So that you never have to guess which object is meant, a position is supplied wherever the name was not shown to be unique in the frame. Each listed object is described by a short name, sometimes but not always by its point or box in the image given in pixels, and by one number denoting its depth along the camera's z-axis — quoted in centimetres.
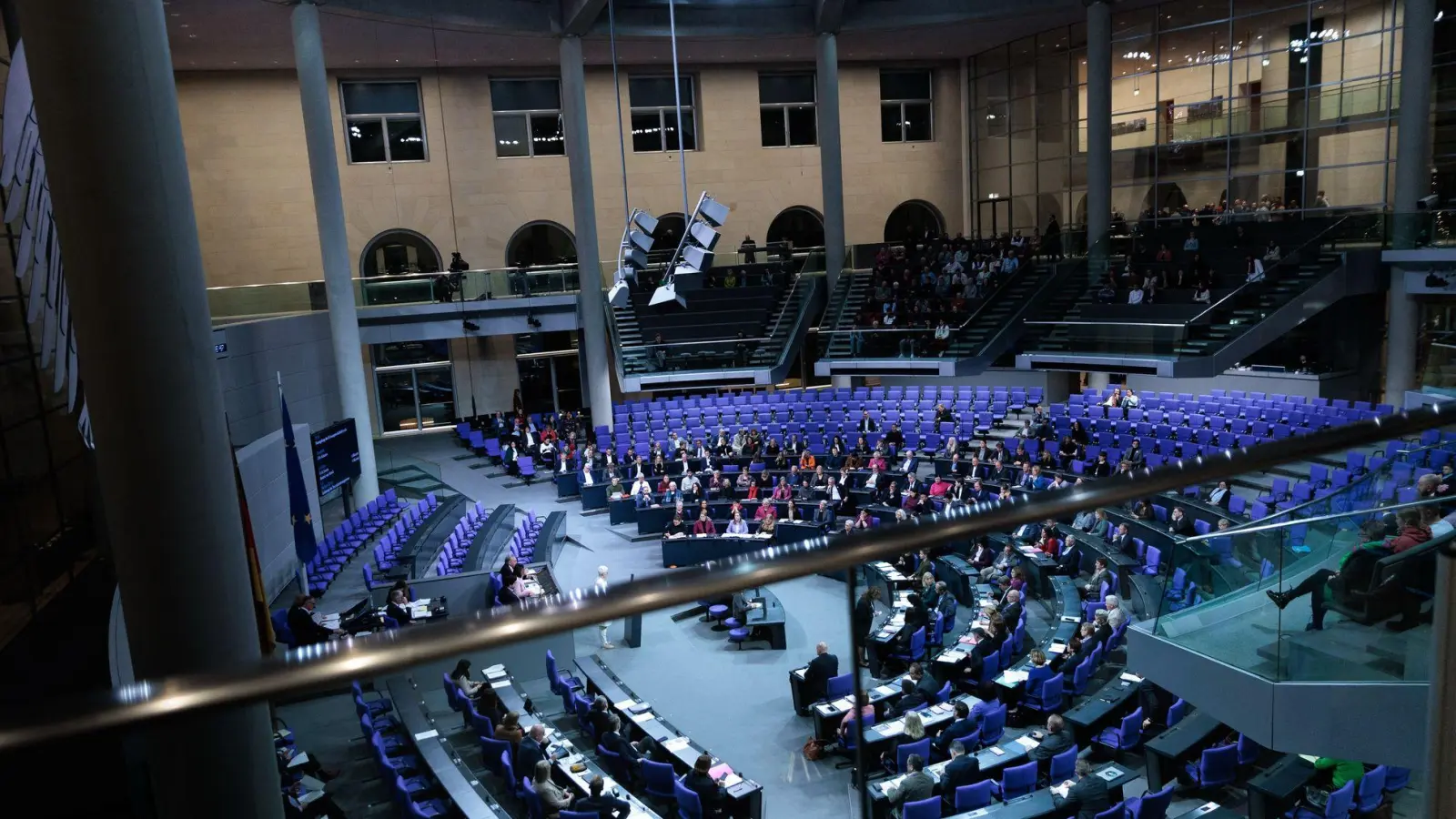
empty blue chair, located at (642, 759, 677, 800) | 624
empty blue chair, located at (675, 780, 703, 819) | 490
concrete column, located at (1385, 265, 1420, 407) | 1945
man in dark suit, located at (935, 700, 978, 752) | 815
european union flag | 1346
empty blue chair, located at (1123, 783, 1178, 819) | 614
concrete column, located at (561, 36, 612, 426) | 2255
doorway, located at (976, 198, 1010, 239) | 3058
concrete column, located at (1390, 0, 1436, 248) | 1878
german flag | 684
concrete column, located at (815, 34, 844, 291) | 2458
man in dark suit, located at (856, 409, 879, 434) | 2022
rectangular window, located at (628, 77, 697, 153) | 2839
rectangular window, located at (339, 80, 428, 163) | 2619
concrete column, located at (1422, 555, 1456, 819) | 168
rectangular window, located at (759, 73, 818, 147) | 2945
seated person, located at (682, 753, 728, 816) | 469
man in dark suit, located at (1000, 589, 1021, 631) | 1101
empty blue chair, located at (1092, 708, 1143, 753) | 857
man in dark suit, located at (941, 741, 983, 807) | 718
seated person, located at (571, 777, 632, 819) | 568
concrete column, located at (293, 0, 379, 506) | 1812
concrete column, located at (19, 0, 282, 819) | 396
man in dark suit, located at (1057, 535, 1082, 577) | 1287
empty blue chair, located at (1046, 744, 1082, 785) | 789
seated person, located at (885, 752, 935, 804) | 367
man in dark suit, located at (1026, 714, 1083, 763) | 842
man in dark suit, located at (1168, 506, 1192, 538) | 1202
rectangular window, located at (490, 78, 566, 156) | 2748
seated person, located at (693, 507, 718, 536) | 1634
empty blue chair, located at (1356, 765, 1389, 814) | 321
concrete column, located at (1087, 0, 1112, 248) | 2333
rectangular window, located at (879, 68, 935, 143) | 3058
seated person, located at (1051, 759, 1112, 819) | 685
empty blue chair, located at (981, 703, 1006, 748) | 880
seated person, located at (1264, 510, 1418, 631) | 379
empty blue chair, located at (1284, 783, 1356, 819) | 409
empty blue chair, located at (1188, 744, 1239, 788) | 529
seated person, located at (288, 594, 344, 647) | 1030
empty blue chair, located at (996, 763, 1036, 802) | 756
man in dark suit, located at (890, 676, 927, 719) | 554
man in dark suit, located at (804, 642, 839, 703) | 369
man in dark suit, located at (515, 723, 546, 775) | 640
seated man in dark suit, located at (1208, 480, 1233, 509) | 1217
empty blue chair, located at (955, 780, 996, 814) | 677
